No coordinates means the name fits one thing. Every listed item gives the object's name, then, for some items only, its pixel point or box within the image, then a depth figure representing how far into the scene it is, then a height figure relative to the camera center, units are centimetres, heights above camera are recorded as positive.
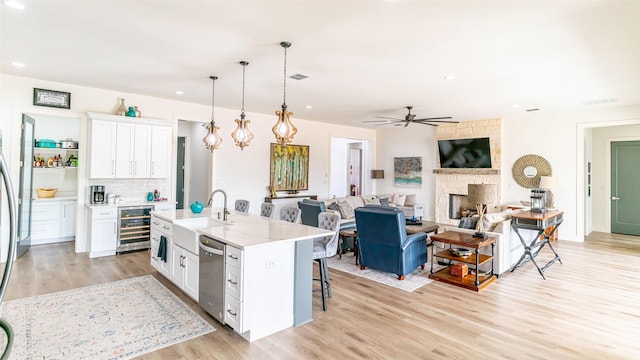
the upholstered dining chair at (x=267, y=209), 517 -39
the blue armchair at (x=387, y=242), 456 -80
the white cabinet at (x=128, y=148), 570 +62
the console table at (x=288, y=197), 820 -31
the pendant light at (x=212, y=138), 506 +69
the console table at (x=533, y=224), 496 -54
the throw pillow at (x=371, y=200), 808 -34
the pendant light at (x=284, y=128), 383 +66
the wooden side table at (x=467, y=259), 439 -99
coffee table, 584 -76
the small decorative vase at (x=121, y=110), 597 +129
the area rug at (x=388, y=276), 452 -130
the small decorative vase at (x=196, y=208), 469 -35
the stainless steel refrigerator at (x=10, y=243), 111 -22
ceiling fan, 694 +170
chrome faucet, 428 -40
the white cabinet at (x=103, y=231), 552 -83
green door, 813 +8
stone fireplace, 850 +34
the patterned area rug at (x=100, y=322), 285 -139
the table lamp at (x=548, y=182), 727 +14
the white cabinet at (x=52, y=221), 636 -78
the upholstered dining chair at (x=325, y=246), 372 -69
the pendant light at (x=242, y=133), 444 +68
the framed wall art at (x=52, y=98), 534 +135
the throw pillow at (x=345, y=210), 707 -51
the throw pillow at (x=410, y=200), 983 -39
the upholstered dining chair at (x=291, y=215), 459 -41
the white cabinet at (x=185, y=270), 366 -100
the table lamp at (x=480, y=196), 458 -11
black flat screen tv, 860 +93
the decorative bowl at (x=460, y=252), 469 -91
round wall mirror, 786 +45
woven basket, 645 -23
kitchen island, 296 -86
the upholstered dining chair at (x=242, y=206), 557 -37
